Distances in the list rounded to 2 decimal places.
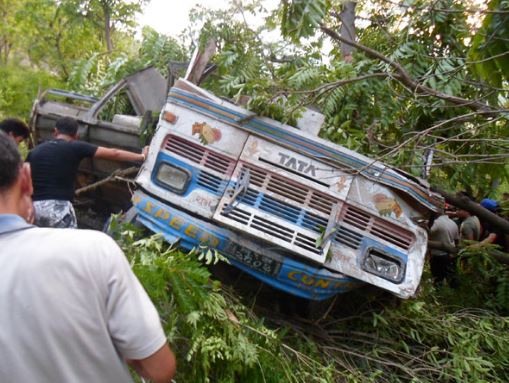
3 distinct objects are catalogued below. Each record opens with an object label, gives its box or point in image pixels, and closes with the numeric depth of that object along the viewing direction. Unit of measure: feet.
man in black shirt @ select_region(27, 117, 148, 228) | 12.04
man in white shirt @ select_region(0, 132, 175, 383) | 4.00
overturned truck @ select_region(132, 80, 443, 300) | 11.99
